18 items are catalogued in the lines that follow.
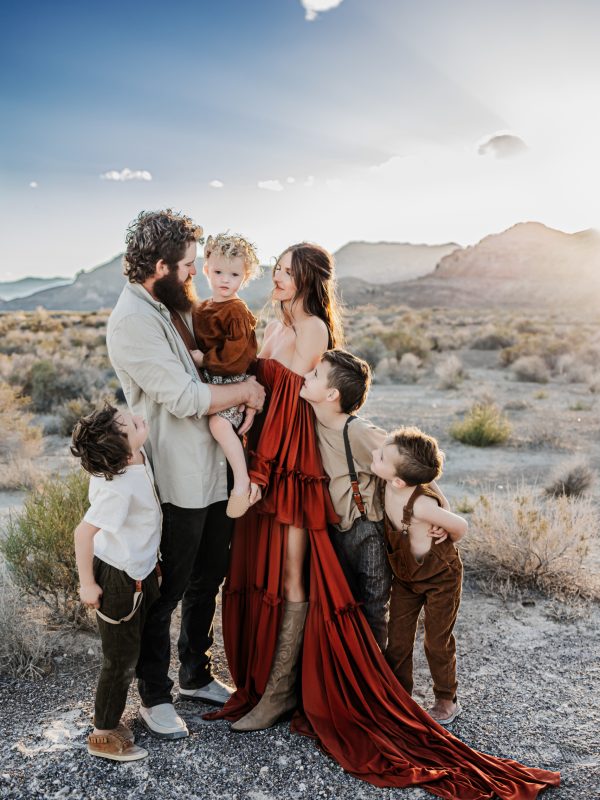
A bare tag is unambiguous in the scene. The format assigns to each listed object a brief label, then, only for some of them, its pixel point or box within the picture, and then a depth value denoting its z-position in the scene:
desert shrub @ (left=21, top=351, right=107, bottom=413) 13.13
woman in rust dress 3.24
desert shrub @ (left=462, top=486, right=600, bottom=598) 5.38
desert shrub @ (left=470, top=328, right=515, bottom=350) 22.88
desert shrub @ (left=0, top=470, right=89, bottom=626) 4.77
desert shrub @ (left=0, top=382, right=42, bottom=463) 9.17
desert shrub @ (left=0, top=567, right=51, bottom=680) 4.00
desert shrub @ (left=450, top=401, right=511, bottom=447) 10.32
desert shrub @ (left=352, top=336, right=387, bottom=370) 18.94
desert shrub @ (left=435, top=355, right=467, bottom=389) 15.84
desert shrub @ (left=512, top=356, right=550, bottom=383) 16.98
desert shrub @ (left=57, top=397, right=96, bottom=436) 10.89
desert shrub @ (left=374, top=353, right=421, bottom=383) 17.09
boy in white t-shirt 2.95
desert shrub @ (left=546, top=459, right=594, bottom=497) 7.92
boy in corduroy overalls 3.31
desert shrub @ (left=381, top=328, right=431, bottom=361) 19.98
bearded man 3.10
